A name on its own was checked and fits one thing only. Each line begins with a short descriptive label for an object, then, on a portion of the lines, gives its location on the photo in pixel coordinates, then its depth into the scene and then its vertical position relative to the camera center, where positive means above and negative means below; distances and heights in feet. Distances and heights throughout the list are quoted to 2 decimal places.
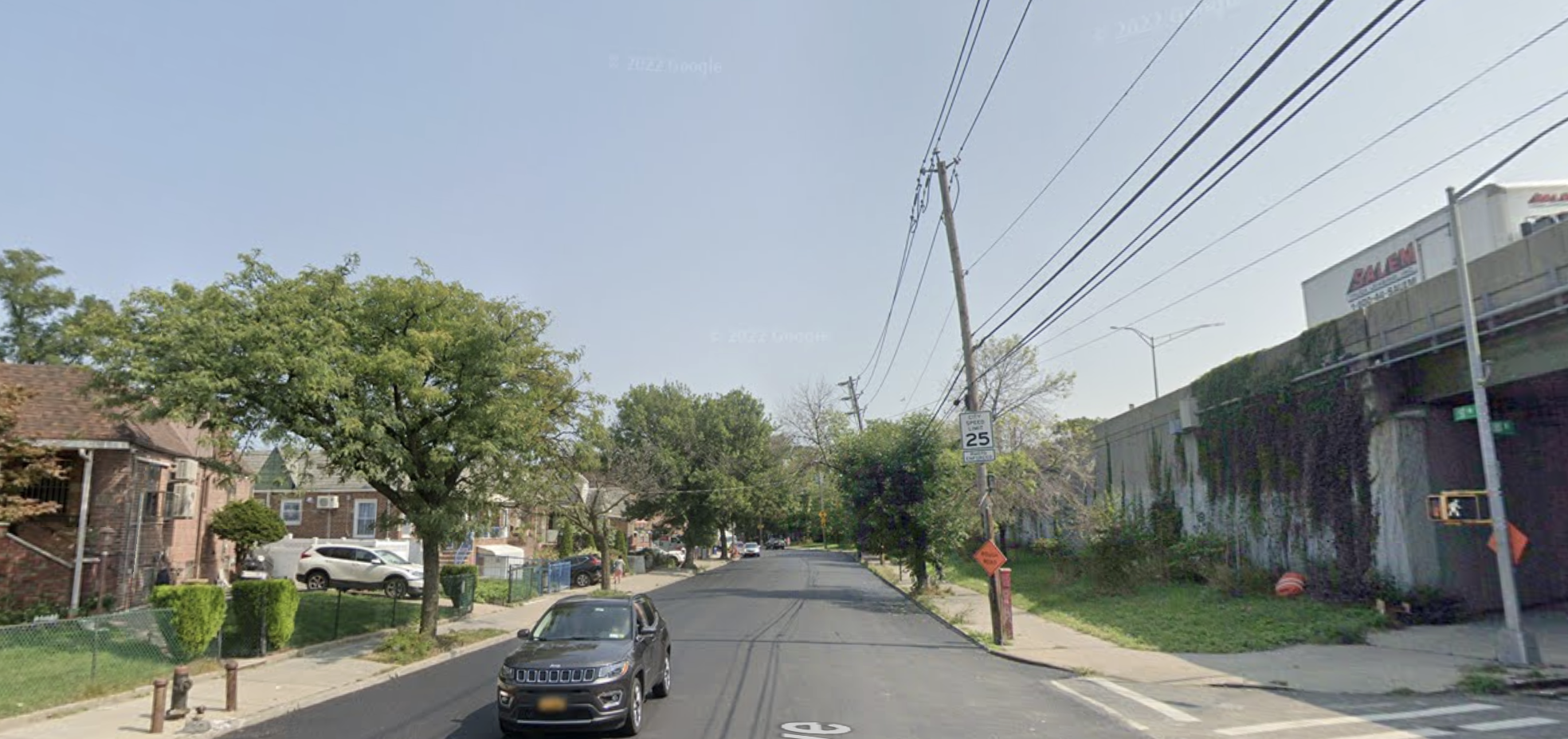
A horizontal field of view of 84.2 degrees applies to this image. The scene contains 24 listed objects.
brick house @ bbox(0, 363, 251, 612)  55.21 +1.04
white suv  87.81 -5.33
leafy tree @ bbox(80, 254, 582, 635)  47.55 +8.19
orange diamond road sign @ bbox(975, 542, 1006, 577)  61.00 -3.80
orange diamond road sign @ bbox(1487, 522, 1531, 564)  42.55 -2.36
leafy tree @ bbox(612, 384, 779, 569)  175.22 +11.83
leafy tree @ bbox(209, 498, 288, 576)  79.36 -0.61
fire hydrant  33.17 -6.65
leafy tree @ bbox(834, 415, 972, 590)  97.91 +1.37
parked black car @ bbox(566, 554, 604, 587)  125.29 -8.53
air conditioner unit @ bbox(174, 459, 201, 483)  65.10 +3.73
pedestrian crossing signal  44.39 -0.71
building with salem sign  59.47 +18.96
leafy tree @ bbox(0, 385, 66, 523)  44.65 +3.11
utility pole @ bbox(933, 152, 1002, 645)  60.90 +9.86
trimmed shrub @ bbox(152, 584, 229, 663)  45.24 -4.94
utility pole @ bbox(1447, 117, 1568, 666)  41.70 +0.08
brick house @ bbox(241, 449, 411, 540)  125.70 +1.02
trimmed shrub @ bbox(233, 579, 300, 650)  50.21 -5.14
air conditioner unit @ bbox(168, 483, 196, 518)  67.10 +1.40
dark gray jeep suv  29.37 -5.71
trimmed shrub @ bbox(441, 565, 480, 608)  77.25 -6.08
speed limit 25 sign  63.77 +4.83
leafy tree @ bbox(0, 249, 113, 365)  144.56 +36.21
